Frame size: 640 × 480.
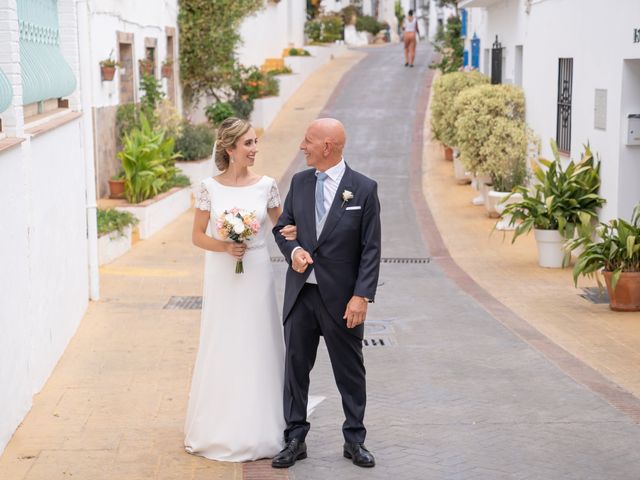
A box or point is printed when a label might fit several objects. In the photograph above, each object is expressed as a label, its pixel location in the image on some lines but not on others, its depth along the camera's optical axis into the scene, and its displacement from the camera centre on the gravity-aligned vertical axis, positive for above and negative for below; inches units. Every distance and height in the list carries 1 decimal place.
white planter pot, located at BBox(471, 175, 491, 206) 737.2 -75.7
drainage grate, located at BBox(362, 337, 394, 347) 371.2 -90.5
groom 234.4 -42.4
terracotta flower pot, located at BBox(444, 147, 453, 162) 935.4 -65.3
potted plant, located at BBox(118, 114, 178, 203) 654.5 -50.5
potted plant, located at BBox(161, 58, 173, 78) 865.5 +8.6
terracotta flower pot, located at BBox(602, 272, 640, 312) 415.5 -81.9
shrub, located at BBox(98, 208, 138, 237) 555.8 -74.5
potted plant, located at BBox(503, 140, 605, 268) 510.9 -61.3
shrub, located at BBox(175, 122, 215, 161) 806.5 -48.0
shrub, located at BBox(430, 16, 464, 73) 1088.2 +32.6
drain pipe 432.1 -27.4
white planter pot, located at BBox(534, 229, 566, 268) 518.9 -80.6
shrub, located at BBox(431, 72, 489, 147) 791.1 -15.1
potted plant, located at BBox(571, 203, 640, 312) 415.5 -72.0
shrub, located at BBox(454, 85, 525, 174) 684.1 -25.5
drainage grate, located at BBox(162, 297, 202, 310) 443.8 -92.8
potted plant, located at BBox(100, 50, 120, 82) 665.6 +5.4
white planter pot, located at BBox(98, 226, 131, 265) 542.6 -85.4
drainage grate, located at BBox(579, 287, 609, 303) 445.4 -90.2
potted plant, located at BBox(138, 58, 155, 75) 783.6 +9.2
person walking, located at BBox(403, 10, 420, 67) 1445.6 +52.2
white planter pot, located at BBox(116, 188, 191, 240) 625.0 -79.4
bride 247.3 -57.5
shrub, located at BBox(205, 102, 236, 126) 948.0 -29.0
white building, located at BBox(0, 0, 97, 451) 267.9 -36.9
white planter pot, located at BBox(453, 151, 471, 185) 837.2 -73.8
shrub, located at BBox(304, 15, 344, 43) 1667.1 +76.3
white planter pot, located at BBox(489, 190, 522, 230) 648.0 -75.9
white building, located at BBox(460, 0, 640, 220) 474.6 +0.3
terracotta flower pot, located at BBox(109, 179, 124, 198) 661.3 -66.1
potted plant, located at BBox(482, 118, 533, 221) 671.8 -47.5
